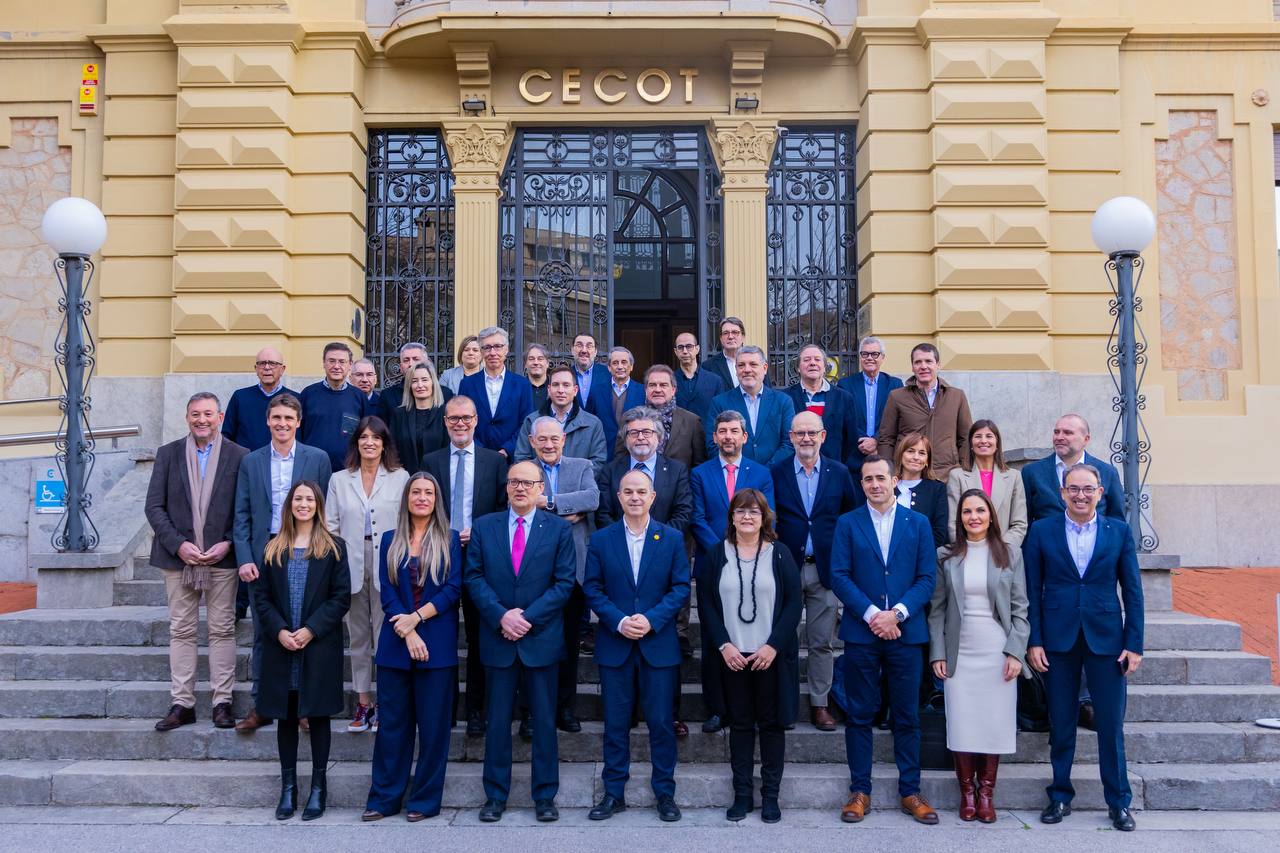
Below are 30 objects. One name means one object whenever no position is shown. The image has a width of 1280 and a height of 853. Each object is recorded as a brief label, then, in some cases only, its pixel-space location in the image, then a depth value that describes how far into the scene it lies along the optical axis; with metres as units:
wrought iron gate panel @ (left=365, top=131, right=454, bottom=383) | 12.52
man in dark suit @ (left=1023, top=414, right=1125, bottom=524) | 7.14
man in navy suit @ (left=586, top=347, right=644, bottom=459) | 8.50
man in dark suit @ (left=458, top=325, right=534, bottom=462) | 8.18
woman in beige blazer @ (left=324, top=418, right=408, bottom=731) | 6.95
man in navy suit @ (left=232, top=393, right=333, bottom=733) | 7.05
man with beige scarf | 7.14
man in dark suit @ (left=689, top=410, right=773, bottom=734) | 7.16
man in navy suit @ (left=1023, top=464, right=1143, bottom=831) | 6.29
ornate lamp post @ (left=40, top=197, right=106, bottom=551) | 9.16
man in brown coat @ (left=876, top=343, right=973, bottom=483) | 8.48
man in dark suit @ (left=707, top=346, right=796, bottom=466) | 7.95
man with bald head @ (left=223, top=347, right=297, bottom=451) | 8.28
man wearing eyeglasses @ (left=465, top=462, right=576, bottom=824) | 6.32
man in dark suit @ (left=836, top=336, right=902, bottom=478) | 8.81
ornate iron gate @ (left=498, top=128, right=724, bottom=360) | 12.54
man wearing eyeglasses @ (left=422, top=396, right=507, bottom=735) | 7.01
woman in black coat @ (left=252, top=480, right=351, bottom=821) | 6.27
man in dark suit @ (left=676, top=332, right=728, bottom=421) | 8.64
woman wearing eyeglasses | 6.29
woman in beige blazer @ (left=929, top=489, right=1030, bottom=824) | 6.28
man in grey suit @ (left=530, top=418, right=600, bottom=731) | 6.87
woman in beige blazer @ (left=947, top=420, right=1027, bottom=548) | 7.18
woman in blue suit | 6.32
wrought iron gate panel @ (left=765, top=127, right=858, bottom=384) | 12.45
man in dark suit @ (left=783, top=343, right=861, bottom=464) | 8.45
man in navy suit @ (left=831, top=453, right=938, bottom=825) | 6.34
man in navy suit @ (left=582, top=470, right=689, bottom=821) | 6.35
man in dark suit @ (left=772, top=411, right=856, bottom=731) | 7.09
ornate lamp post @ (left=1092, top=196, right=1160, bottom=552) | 8.68
